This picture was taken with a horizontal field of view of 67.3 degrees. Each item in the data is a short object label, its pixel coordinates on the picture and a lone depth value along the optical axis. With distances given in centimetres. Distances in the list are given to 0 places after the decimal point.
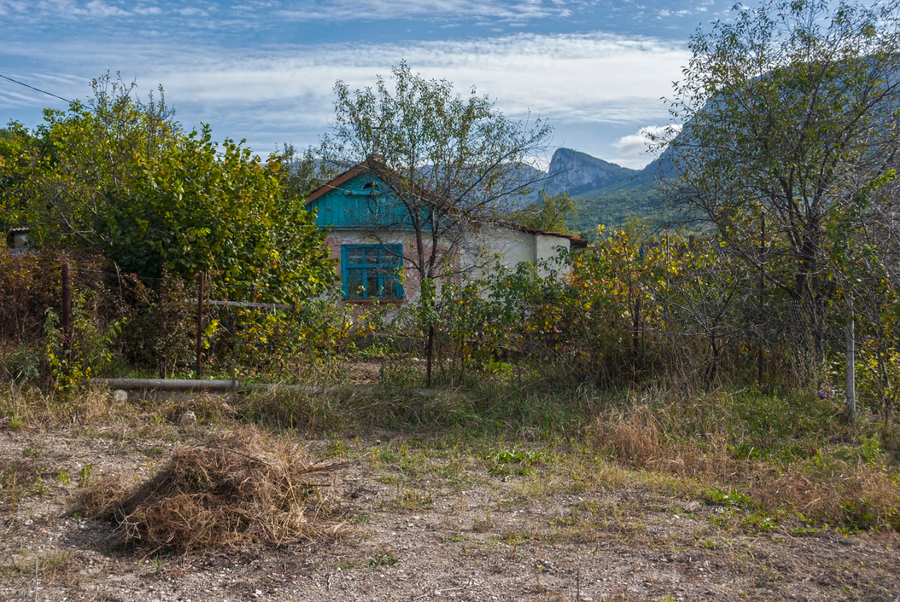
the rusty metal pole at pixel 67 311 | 722
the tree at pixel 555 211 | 3656
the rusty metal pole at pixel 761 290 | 823
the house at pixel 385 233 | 1658
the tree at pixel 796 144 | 806
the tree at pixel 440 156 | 1512
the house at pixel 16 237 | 2098
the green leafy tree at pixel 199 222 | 902
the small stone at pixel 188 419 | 700
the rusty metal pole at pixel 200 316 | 810
